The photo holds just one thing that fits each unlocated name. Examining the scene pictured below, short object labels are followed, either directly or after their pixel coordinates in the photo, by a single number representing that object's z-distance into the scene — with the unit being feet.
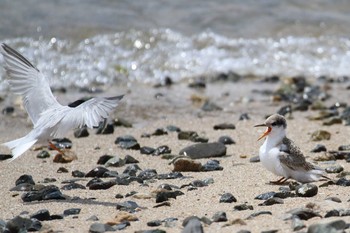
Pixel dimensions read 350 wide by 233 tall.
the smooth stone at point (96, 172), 42.29
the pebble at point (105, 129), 53.57
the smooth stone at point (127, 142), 49.37
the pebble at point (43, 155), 47.34
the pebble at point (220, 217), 32.30
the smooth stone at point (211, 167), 43.04
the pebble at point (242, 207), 34.30
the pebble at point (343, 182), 37.88
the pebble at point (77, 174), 42.63
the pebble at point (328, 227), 28.63
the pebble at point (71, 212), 34.68
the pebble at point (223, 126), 55.11
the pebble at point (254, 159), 45.29
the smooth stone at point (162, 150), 47.70
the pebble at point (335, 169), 41.42
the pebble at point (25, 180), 40.63
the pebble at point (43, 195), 37.40
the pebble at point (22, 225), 31.60
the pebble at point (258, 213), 32.74
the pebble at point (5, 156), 46.60
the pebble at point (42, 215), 33.83
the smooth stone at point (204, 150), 46.28
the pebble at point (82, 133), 53.42
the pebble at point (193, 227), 29.89
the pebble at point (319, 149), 47.01
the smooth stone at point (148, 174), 41.57
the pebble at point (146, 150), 47.90
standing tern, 38.83
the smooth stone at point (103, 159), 45.78
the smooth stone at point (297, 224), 30.09
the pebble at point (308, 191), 35.88
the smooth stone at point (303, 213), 31.71
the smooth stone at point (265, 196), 35.94
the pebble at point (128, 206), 35.12
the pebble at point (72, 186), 39.86
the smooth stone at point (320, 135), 50.34
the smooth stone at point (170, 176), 41.37
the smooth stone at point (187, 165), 42.75
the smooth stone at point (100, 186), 39.58
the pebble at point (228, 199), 35.78
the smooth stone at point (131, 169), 42.43
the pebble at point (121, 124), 56.18
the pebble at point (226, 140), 50.60
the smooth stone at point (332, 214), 31.91
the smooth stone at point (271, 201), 34.78
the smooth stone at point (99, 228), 31.71
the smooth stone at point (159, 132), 53.47
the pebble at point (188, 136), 51.50
